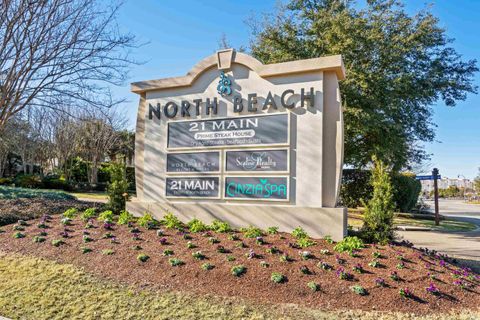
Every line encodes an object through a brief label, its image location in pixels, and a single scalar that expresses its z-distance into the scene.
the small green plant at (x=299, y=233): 6.51
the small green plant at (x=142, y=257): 5.57
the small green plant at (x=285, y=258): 5.34
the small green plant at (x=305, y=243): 6.04
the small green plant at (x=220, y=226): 6.95
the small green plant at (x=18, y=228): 7.64
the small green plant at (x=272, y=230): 6.76
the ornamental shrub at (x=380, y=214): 6.39
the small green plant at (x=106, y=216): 7.80
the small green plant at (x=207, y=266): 5.17
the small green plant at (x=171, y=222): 7.29
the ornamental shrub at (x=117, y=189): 8.82
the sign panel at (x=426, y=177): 16.79
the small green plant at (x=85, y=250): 6.05
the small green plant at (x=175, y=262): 5.36
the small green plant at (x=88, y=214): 8.00
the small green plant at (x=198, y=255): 5.52
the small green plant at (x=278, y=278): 4.78
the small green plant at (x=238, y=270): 5.00
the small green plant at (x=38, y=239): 6.75
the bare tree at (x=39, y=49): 10.04
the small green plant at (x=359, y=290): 4.51
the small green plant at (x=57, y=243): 6.43
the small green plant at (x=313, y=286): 4.59
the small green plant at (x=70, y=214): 8.37
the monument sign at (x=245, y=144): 6.83
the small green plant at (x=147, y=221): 7.31
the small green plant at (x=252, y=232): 6.53
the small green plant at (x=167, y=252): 5.73
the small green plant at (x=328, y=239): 6.30
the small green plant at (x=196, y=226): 6.97
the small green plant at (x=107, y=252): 5.87
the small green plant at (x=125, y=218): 7.55
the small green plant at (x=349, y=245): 5.84
